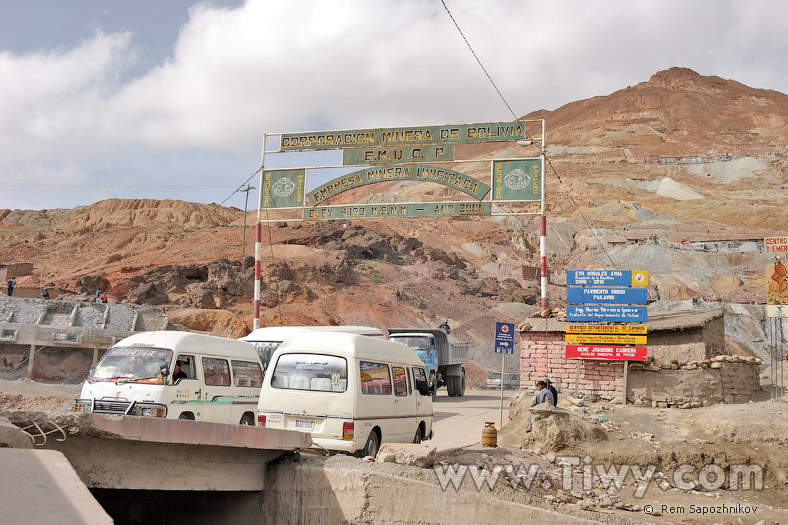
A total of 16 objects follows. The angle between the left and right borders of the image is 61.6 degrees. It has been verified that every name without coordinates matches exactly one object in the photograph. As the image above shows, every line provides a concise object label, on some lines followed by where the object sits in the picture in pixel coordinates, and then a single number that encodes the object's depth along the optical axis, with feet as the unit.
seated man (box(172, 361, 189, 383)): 37.70
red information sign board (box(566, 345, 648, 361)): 53.21
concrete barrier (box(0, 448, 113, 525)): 15.28
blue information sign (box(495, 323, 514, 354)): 53.01
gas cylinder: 39.55
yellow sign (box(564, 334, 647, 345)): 53.72
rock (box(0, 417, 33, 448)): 19.63
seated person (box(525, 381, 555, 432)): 44.78
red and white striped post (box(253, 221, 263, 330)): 73.98
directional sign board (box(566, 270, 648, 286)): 56.80
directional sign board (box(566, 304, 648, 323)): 55.72
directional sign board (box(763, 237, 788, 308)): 56.29
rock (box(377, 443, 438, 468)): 27.50
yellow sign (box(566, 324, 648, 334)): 54.49
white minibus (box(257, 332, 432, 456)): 32.24
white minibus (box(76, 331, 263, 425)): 36.32
